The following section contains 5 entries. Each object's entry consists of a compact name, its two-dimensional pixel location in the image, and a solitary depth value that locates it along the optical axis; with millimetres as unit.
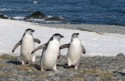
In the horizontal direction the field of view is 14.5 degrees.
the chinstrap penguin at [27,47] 13602
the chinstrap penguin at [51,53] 12383
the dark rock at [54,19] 50344
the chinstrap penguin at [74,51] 13109
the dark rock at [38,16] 52812
